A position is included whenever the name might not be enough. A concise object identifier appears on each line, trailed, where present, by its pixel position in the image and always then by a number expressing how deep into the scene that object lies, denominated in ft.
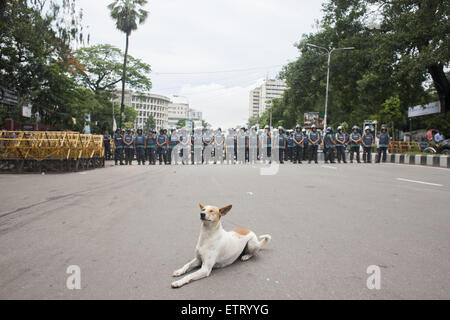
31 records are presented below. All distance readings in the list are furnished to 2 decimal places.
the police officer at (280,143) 69.36
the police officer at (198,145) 70.03
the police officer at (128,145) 66.28
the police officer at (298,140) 68.39
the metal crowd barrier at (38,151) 46.60
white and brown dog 10.81
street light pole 92.38
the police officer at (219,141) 72.43
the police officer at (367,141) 68.28
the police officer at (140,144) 66.85
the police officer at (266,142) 72.28
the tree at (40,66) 39.75
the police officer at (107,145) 78.23
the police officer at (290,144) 70.03
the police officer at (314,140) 68.54
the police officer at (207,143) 72.74
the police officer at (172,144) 68.48
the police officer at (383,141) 67.15
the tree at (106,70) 125.90
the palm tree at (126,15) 102.99
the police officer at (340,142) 68.74
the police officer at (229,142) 69.05
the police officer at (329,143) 69.92
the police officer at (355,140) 68.33
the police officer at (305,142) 70.61
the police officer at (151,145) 67.62
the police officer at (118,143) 67.15
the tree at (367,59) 65.98
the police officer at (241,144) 71.15
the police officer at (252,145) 72.59
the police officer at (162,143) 67.10
